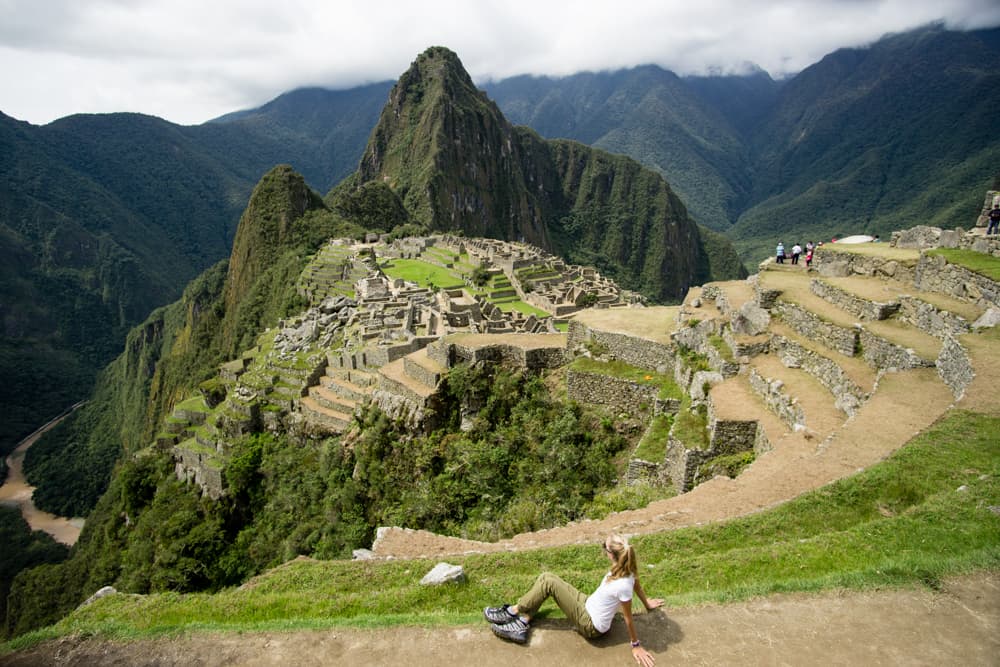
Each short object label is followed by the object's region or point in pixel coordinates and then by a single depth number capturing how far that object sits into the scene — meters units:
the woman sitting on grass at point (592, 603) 4.71
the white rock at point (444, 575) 6.38
